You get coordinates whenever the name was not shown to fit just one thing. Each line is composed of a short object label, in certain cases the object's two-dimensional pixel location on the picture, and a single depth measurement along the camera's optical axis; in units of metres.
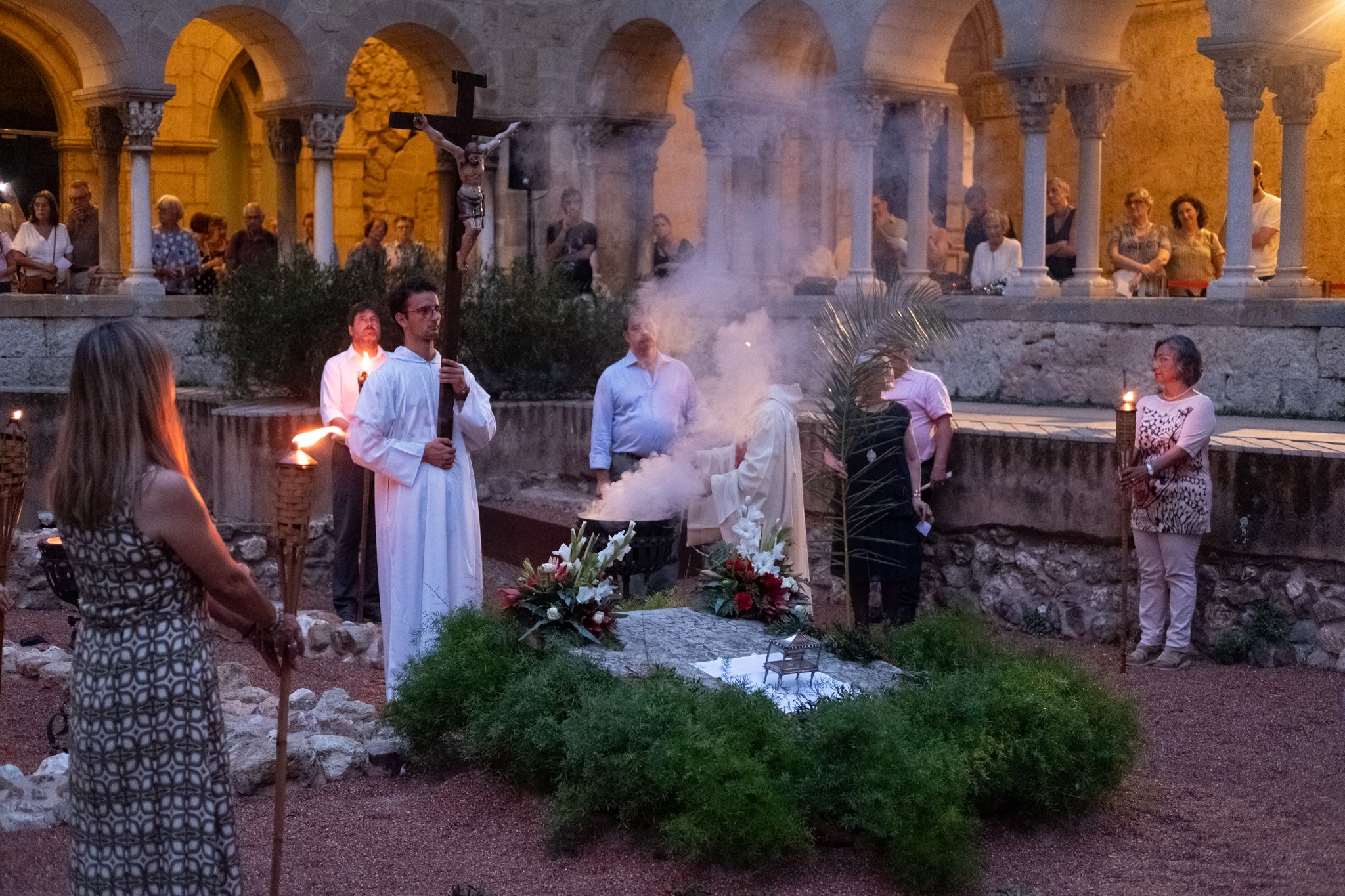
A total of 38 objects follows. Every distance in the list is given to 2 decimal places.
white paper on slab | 5.41
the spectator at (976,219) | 14.28
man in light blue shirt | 8.22
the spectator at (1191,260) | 13.02
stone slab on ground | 5.74
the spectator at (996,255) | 13.70
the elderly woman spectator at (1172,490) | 7.79
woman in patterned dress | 3.46
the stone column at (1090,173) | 13.00
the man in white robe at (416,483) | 6.53
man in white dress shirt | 8.73
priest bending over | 7.85
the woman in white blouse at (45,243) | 15.01
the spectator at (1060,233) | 13.75
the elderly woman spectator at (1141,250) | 12.93
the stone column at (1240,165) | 11.29
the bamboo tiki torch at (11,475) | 4.47
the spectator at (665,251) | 16.27
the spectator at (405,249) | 12.38
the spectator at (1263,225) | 12.25
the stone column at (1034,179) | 12.93
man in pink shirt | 8.93
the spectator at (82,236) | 15.55
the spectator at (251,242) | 15.48
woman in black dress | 7.79
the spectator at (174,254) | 15.44
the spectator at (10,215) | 15.75
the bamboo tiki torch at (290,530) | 3.96
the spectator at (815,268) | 14.95
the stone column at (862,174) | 14.23
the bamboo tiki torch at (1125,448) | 7.11
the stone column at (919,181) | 14.43
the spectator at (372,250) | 12.20
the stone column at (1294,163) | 11.32
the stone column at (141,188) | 14.84
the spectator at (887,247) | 15.38
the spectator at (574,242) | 15.35
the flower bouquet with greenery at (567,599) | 5.92
